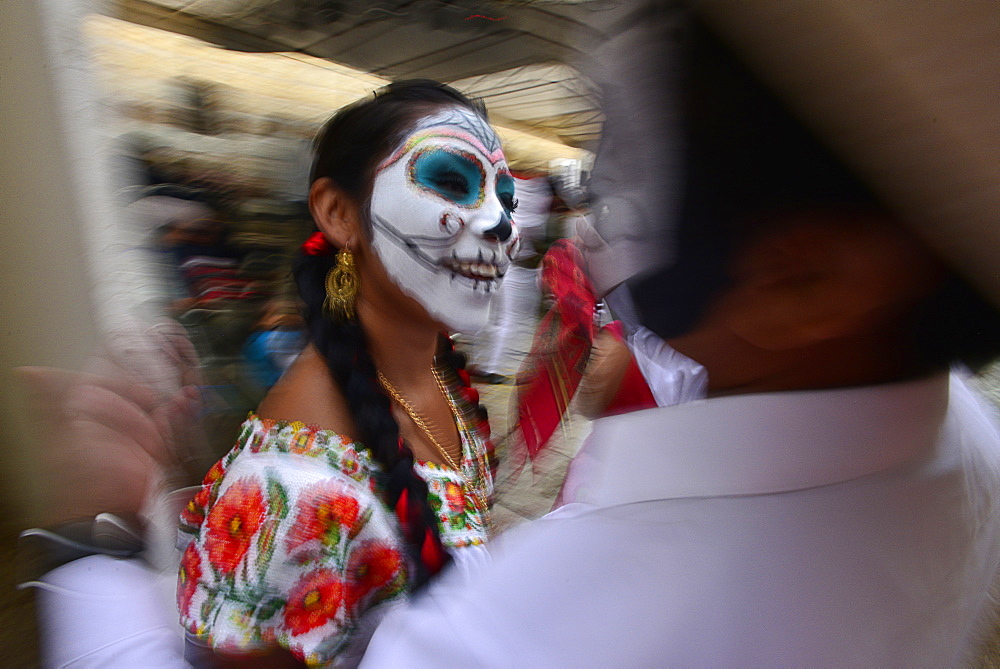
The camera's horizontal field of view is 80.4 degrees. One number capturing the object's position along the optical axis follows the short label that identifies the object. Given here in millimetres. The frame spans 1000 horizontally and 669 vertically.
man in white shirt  430
